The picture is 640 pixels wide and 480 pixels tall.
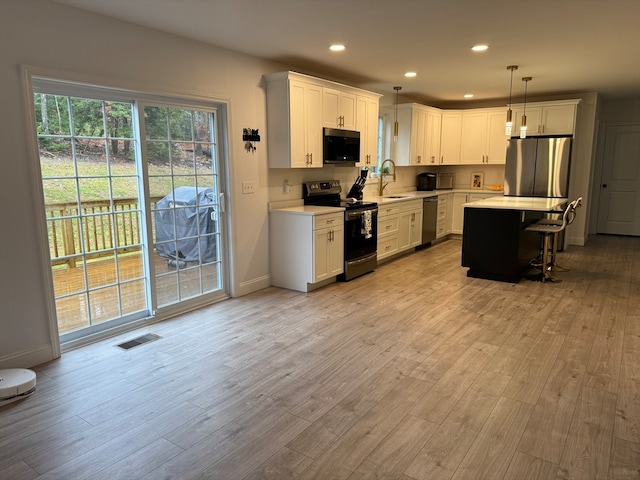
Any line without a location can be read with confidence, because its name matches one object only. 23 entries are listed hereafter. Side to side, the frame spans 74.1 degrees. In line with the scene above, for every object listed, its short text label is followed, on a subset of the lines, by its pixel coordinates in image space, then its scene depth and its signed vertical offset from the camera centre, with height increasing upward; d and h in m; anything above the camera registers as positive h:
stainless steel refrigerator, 6.62 +0.11
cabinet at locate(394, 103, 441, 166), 7.00 +0.68
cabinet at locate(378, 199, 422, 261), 5.84 -0.76
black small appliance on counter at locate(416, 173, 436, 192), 7.88 -0.12
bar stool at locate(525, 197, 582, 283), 4.98 -0.64
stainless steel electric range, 5.07 -0.60
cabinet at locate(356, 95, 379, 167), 5.66 +0.65
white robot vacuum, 2.57 -1.26
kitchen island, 4.97 -0.77
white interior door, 7.99 -0.19
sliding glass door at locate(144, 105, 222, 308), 3.83 -0.22
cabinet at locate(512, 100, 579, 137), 6.58 +0.89
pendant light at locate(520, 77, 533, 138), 5.13 +1.05
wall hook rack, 4.46 +0.41
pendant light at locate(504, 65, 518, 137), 4.93 +0.64
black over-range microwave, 5.11 +0.36
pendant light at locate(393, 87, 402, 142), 6.19 +0.90
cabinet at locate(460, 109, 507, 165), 7.48 +0.66
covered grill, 3.93 -0.46
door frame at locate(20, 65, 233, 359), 2.87 +0.15
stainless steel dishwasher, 6.95 -0.73
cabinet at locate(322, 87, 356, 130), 5.04 +0.81
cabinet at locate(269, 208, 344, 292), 4.61 -0.80
